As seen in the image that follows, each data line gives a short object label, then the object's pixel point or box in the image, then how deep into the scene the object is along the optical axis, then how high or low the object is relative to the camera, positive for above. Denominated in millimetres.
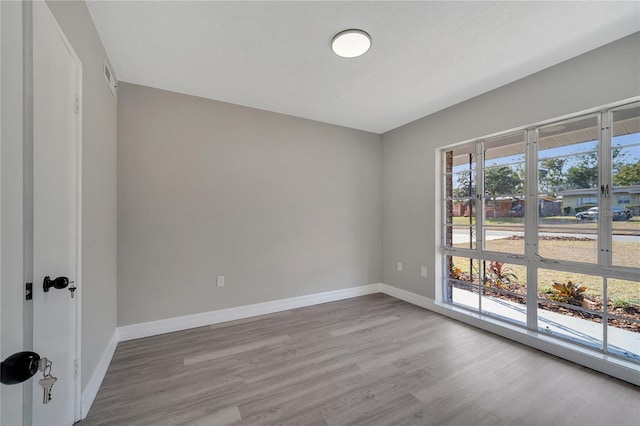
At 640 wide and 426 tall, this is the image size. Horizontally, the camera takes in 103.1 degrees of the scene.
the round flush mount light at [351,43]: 1946 +1355
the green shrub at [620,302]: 2105 -757
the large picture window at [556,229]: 2107 -170
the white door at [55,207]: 1118 +29
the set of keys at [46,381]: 671 -494
